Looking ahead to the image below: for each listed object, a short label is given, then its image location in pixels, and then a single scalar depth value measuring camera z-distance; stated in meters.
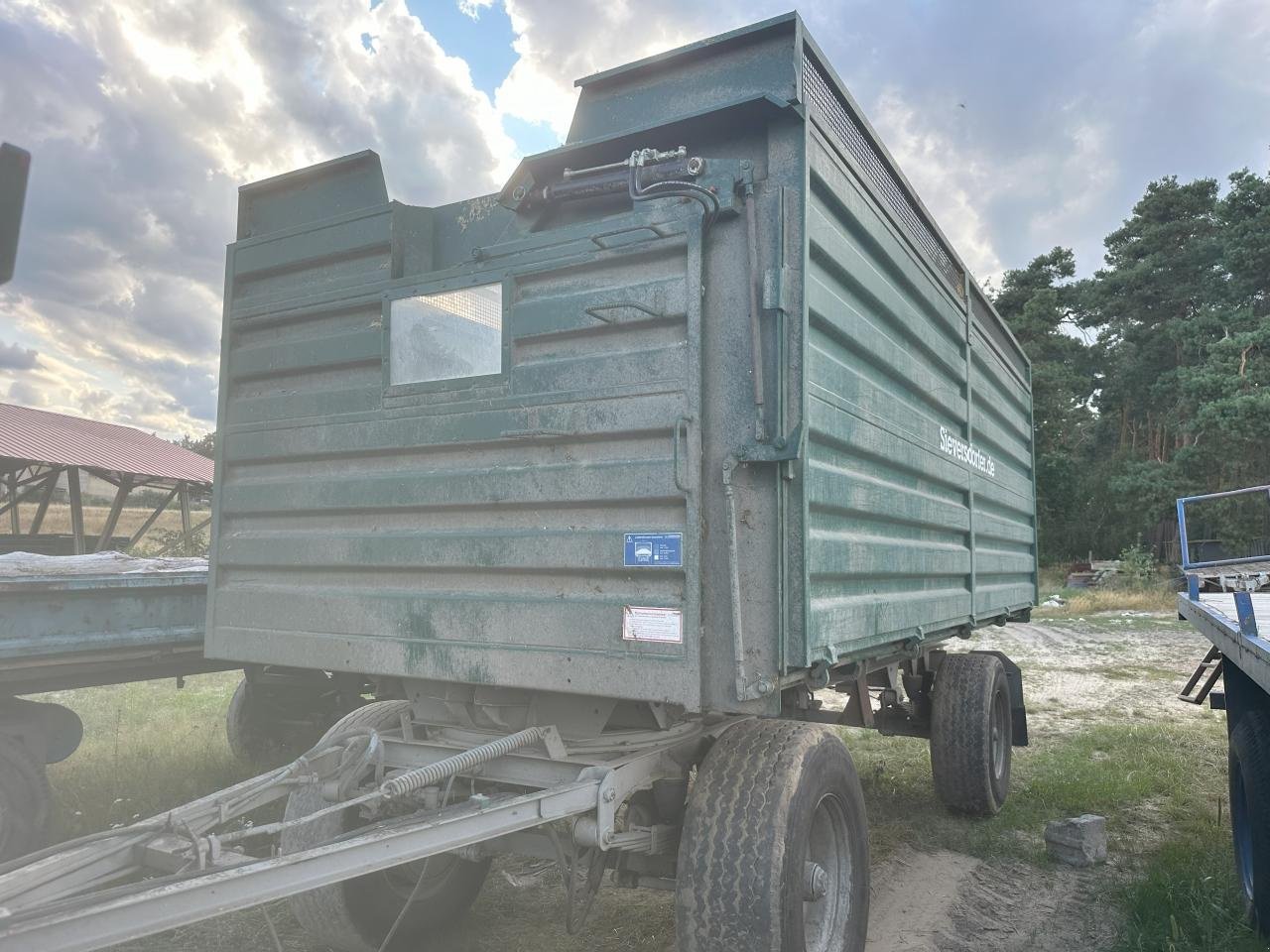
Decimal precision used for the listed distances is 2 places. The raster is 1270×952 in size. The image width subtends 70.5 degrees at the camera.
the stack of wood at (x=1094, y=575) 22.26
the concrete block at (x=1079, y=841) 4.53
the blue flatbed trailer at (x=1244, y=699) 3.19
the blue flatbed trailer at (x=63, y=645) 3.82
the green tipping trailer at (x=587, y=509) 2.61
